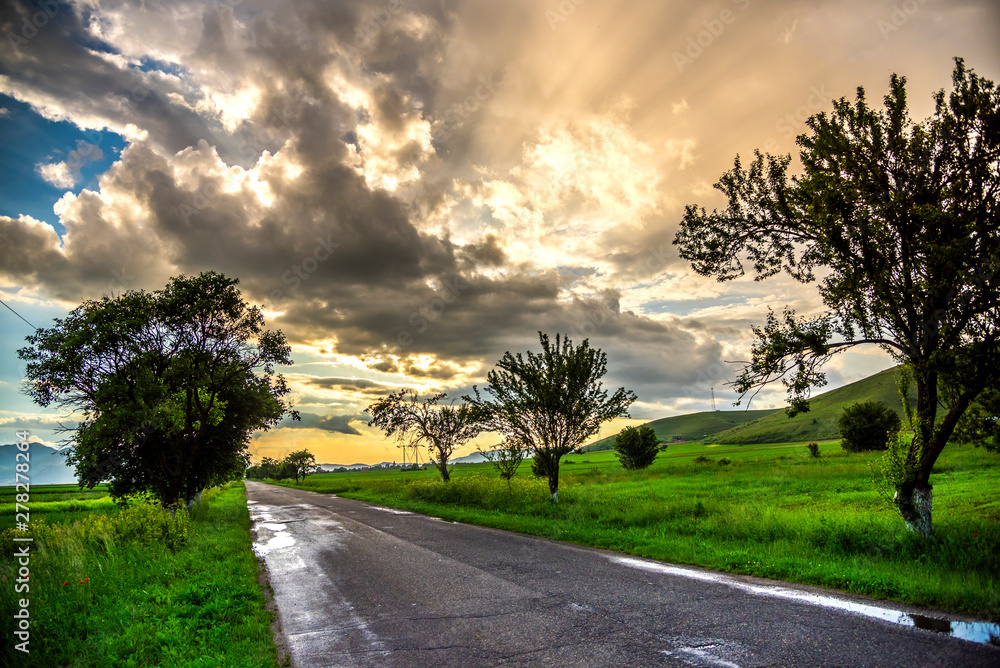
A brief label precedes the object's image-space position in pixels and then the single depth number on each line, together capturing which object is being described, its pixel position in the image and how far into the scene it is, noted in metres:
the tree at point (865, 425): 49.66
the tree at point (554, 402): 19.86
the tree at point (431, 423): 37.41
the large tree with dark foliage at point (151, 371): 19.12
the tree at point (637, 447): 57.06
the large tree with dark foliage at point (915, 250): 8.20
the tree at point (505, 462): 24.25
